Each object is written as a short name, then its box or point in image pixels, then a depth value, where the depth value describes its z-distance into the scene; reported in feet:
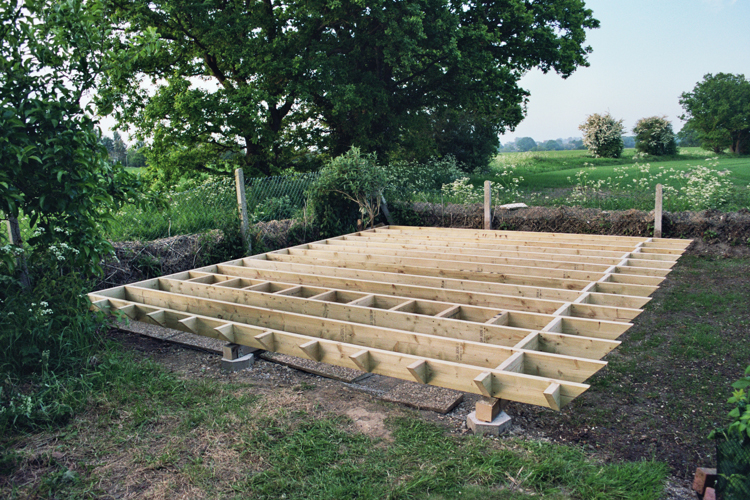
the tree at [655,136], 94.22
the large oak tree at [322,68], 40.40
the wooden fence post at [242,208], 22.65
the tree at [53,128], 10.23
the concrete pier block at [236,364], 12.22
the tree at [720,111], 118.73
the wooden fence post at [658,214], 24.59
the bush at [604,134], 92.68
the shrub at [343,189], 25.95
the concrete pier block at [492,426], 8.86
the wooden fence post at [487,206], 27.09
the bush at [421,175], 30.83
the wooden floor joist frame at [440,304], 9.21
